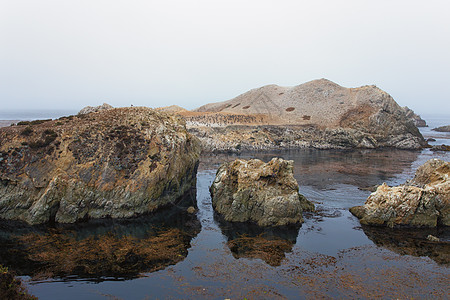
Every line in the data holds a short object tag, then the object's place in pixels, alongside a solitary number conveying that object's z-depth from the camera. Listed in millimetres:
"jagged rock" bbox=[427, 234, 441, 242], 27066
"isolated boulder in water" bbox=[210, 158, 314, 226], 31078
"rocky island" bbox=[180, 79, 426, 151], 88125
